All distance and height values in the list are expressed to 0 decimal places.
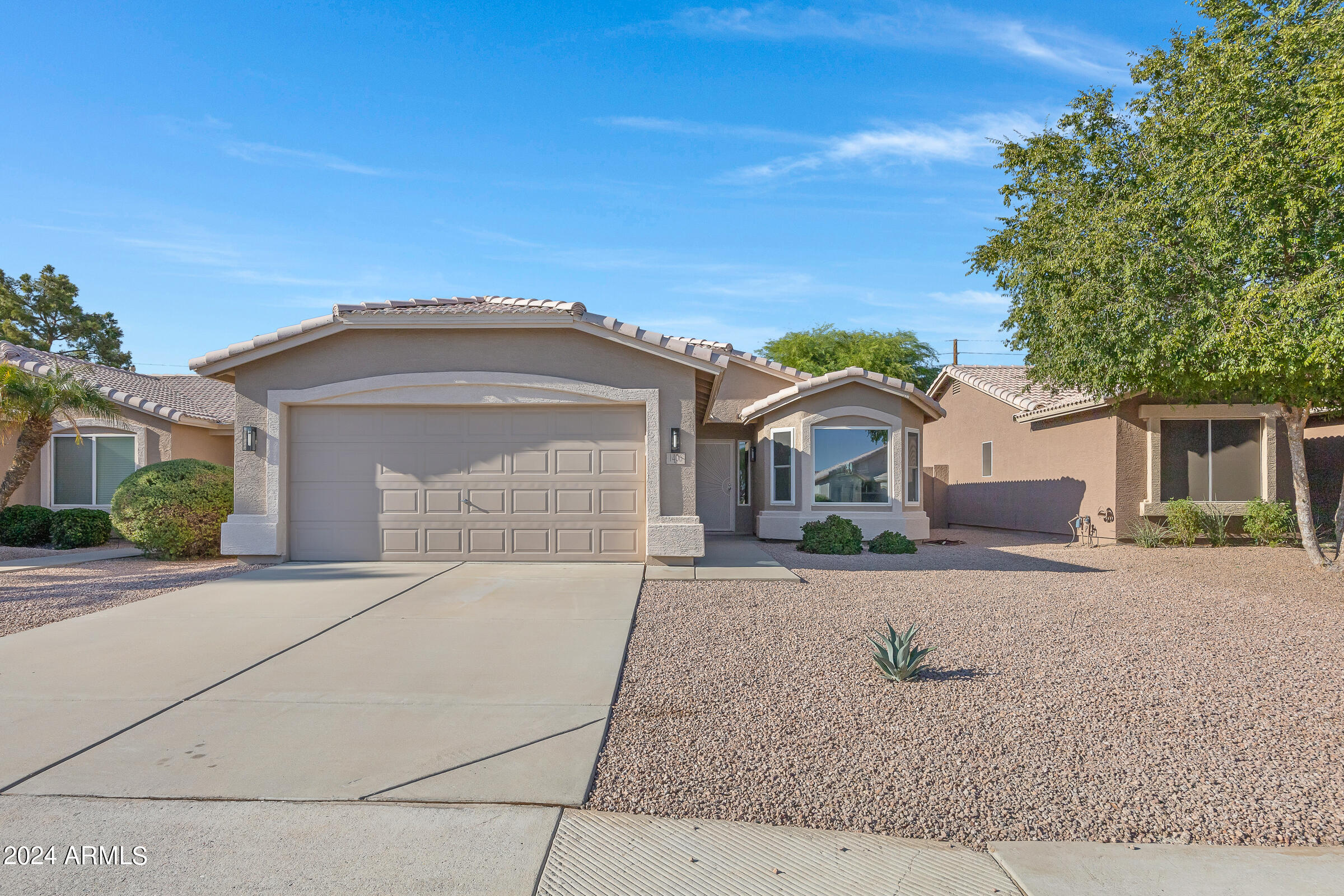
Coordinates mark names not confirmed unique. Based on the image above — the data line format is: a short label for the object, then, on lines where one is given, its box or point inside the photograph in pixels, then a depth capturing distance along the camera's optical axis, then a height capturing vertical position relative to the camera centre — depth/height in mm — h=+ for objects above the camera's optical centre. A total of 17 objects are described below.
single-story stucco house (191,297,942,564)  11000 +397
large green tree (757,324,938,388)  36906 +5719
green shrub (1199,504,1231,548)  14930 -1179
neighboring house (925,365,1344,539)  15359 +167
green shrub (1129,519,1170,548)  14852 -1350
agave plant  5562 -1418
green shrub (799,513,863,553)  13875 -1314
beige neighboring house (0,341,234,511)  16250 +448
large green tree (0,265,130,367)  35781 +7319
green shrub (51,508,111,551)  14188 -1139
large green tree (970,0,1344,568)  8977 +3175
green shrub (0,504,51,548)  14500 -1126
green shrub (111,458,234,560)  11852 -664
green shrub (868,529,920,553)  14102 -1468
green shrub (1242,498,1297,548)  14617 -1094
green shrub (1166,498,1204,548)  14852 -1097
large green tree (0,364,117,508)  13234 +1141
